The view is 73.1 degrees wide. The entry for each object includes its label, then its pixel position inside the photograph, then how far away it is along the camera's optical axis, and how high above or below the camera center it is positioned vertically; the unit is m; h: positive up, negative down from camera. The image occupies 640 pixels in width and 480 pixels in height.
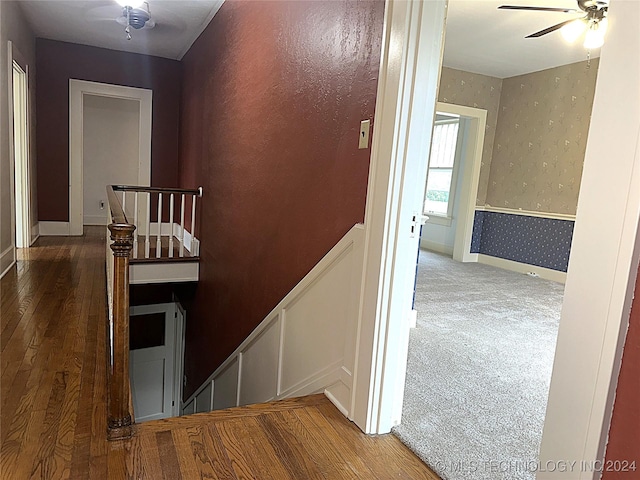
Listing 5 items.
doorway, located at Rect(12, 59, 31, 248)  4.59 -0.05
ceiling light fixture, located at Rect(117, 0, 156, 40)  3.87 +1.39
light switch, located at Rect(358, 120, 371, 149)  1.83 +0.20
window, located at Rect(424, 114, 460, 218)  7.15 +0.29
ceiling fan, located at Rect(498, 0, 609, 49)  3.07 +1.34
